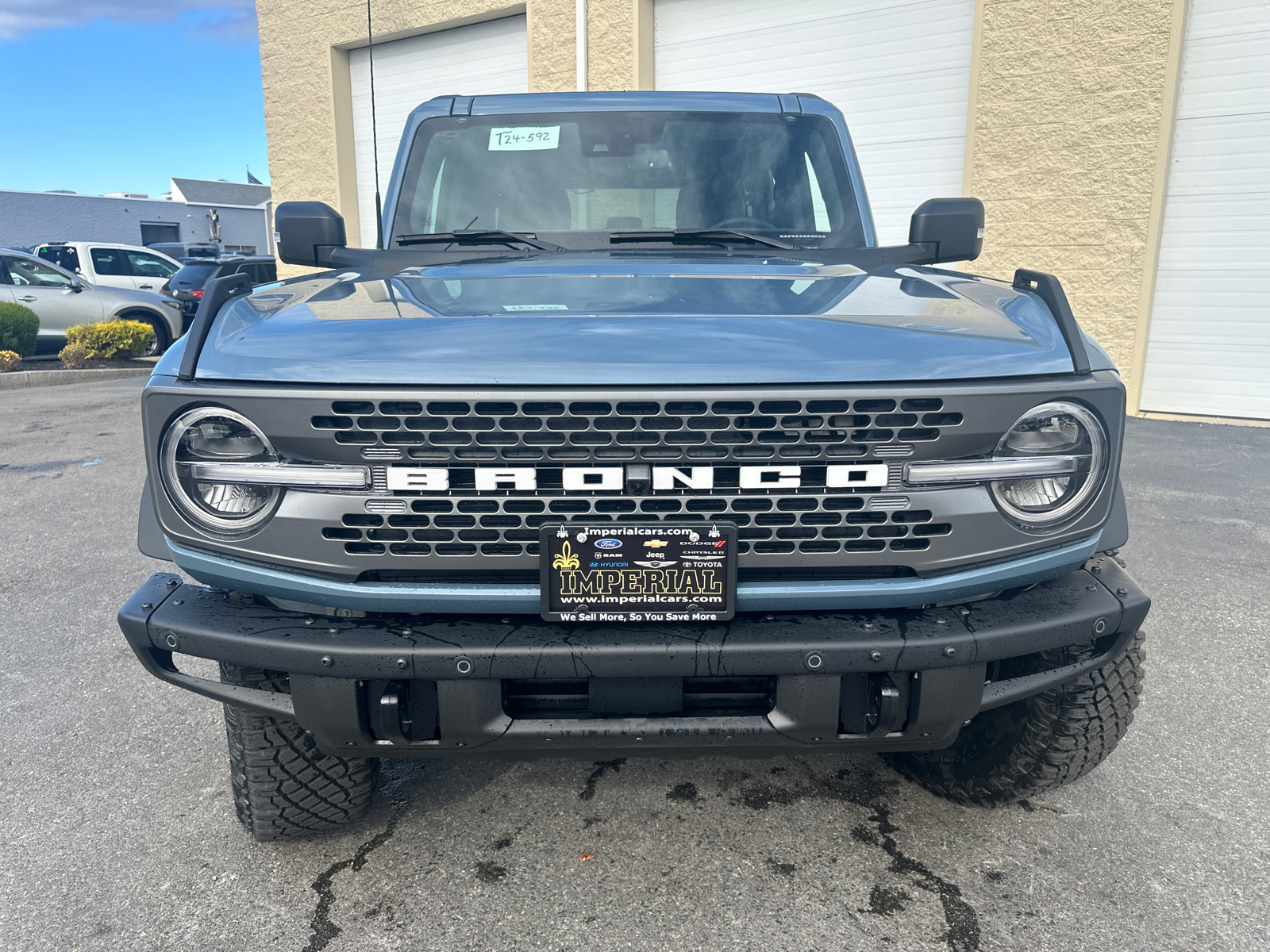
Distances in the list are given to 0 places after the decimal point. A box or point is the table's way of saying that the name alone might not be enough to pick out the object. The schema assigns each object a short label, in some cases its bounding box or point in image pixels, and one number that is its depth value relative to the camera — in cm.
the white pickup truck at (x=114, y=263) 1719
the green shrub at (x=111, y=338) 1252
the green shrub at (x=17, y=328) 1233
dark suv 1552
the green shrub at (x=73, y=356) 1250
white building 4378
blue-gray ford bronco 169
